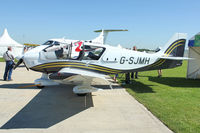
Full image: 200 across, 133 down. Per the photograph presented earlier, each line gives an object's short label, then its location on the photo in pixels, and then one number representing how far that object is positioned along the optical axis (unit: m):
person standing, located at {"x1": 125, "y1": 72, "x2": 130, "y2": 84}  8.13
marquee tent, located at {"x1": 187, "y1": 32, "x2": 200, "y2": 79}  9.30
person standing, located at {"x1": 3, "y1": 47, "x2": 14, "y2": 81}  8.00
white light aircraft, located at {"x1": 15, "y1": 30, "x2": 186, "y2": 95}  5.27
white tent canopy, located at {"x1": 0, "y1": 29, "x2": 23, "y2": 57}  29.35
